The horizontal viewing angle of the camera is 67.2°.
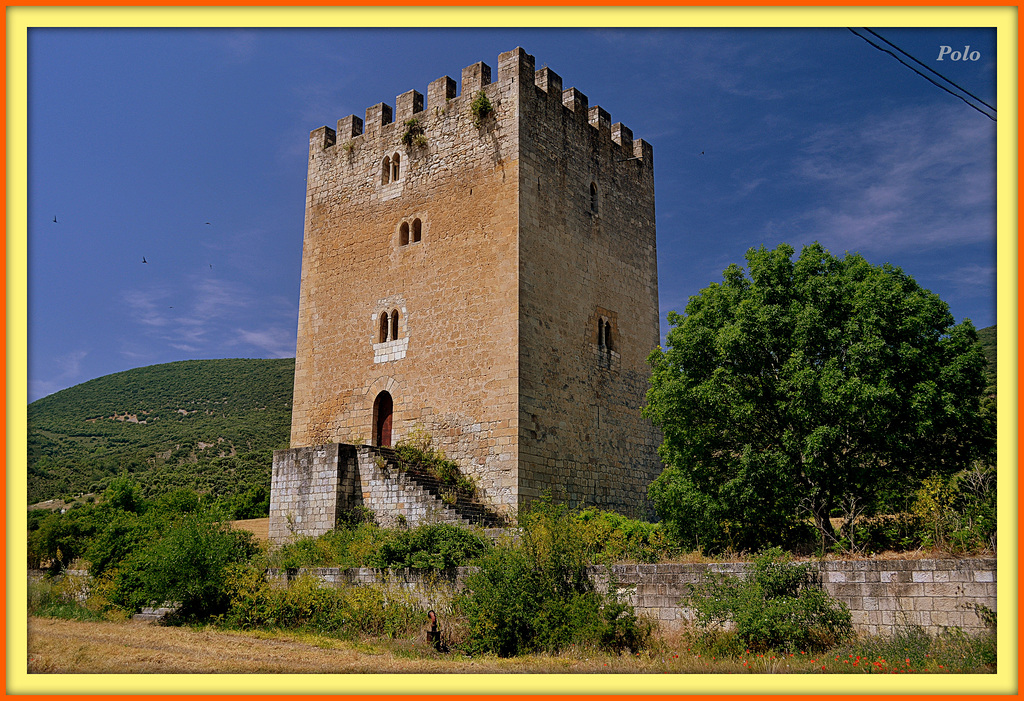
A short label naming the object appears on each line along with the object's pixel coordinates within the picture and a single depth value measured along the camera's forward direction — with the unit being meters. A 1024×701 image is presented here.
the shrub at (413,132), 20.78
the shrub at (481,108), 19.45
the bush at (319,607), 13.27
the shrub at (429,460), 17.70
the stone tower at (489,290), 18.05
